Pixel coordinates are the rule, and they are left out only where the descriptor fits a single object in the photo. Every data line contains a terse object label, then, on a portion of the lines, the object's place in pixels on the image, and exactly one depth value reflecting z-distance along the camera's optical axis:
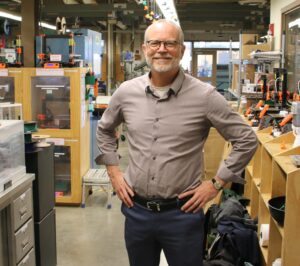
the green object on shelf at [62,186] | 4.75
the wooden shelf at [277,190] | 2.19
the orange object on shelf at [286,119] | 3.20
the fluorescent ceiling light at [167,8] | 5.38
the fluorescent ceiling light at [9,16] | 8.83
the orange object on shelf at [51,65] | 4.46
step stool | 4.67
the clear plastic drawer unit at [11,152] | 2.42
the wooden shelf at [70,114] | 4.46
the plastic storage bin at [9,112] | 3.01
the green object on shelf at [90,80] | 4.83
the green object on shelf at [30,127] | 2.98
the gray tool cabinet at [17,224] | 2.38
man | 1.92
